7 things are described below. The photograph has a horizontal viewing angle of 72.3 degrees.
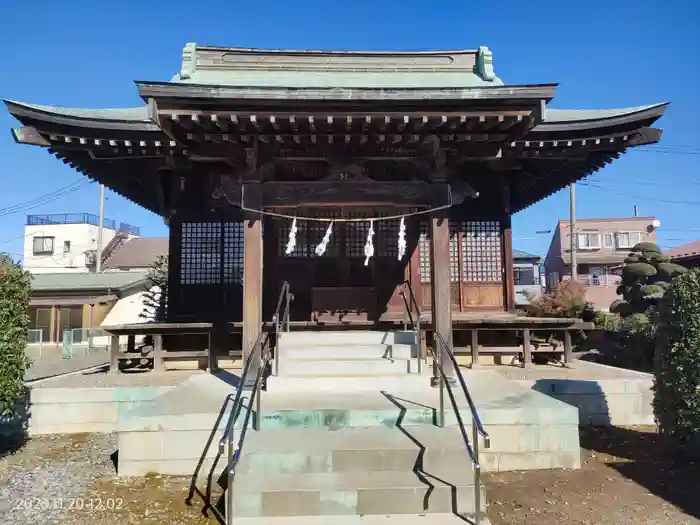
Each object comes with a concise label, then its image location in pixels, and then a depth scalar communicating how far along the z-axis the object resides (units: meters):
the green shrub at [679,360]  5.41
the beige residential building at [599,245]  39.81
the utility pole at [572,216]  28.45
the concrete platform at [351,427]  5.74
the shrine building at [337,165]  6.63
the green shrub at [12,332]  6.01
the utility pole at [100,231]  34.23
